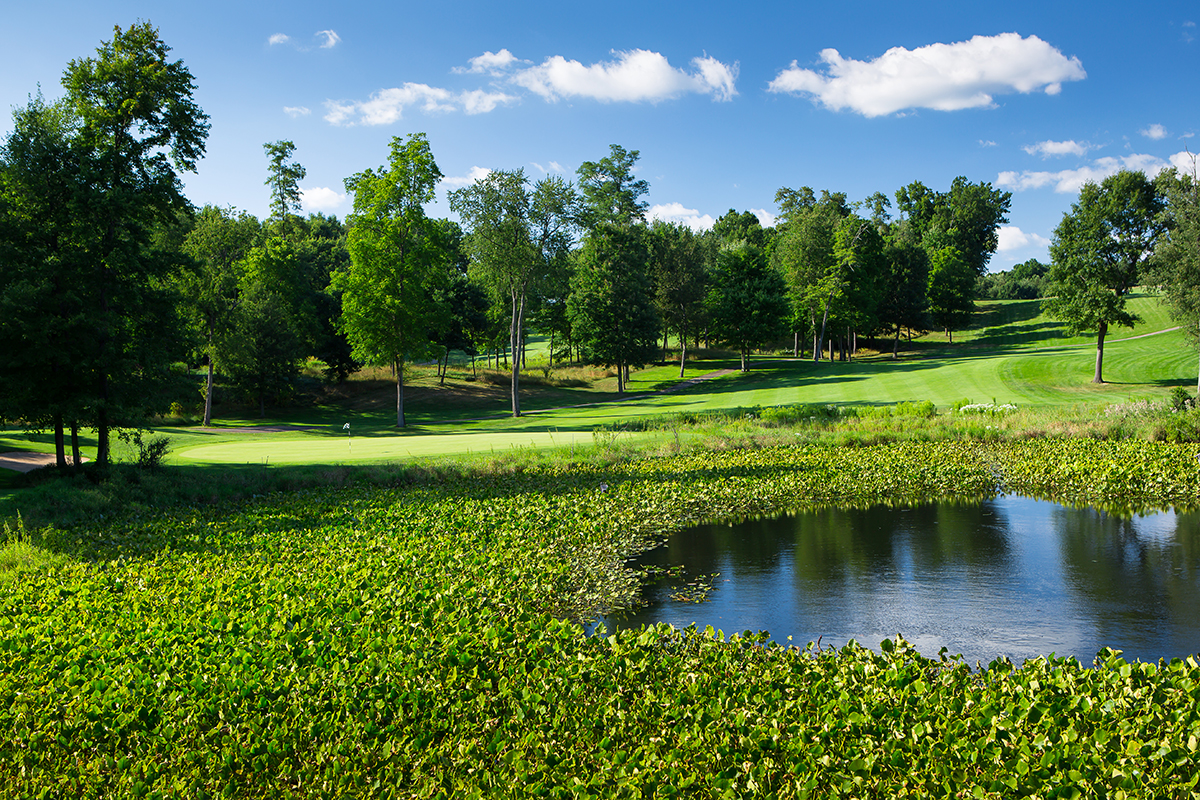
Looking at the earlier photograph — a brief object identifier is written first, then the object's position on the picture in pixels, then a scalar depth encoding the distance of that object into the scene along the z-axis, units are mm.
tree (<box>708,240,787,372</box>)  60203
